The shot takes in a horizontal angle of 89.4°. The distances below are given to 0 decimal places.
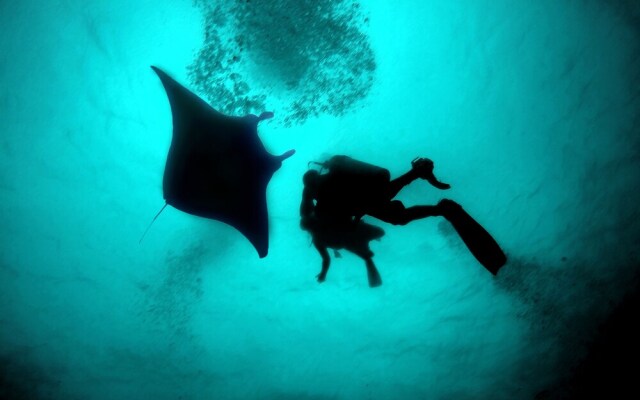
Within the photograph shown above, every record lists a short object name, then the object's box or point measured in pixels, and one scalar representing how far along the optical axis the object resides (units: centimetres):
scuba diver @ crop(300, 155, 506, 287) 444
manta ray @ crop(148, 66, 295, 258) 451
